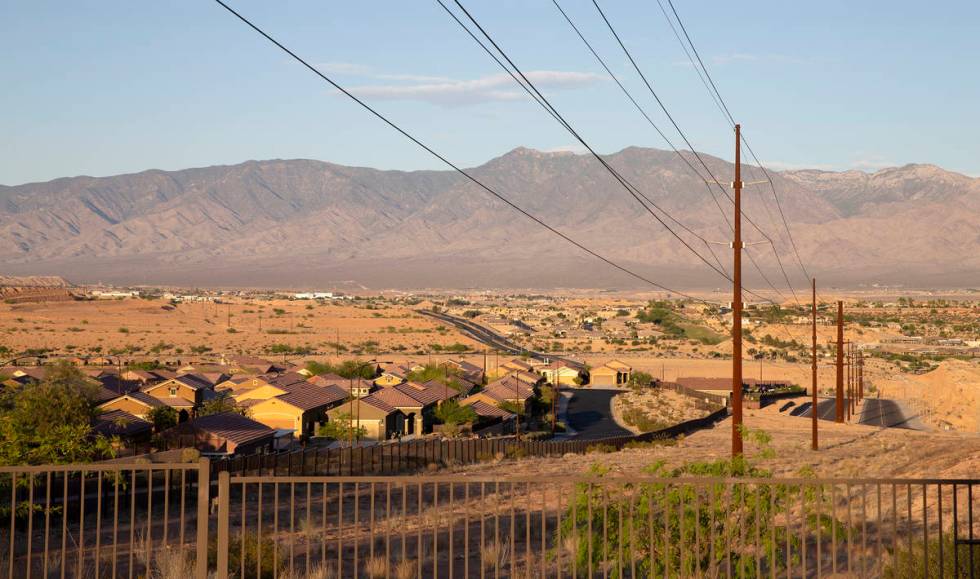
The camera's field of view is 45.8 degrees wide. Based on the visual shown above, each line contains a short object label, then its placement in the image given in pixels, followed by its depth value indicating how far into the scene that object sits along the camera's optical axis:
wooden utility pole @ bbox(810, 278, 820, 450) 44.49
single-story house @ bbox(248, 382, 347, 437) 59.75
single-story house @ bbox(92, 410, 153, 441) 45.91
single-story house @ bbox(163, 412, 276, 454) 45.91
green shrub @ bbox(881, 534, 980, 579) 13.30
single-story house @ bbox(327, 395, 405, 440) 60.03
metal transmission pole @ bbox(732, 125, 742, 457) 28.61
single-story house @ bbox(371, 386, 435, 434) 64.69
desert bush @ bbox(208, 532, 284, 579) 16.52
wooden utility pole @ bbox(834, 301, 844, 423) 53.19
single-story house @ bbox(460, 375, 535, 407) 72.47
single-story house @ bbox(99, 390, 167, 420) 57.44
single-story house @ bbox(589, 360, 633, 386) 102.81
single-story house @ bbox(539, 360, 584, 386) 99.08
